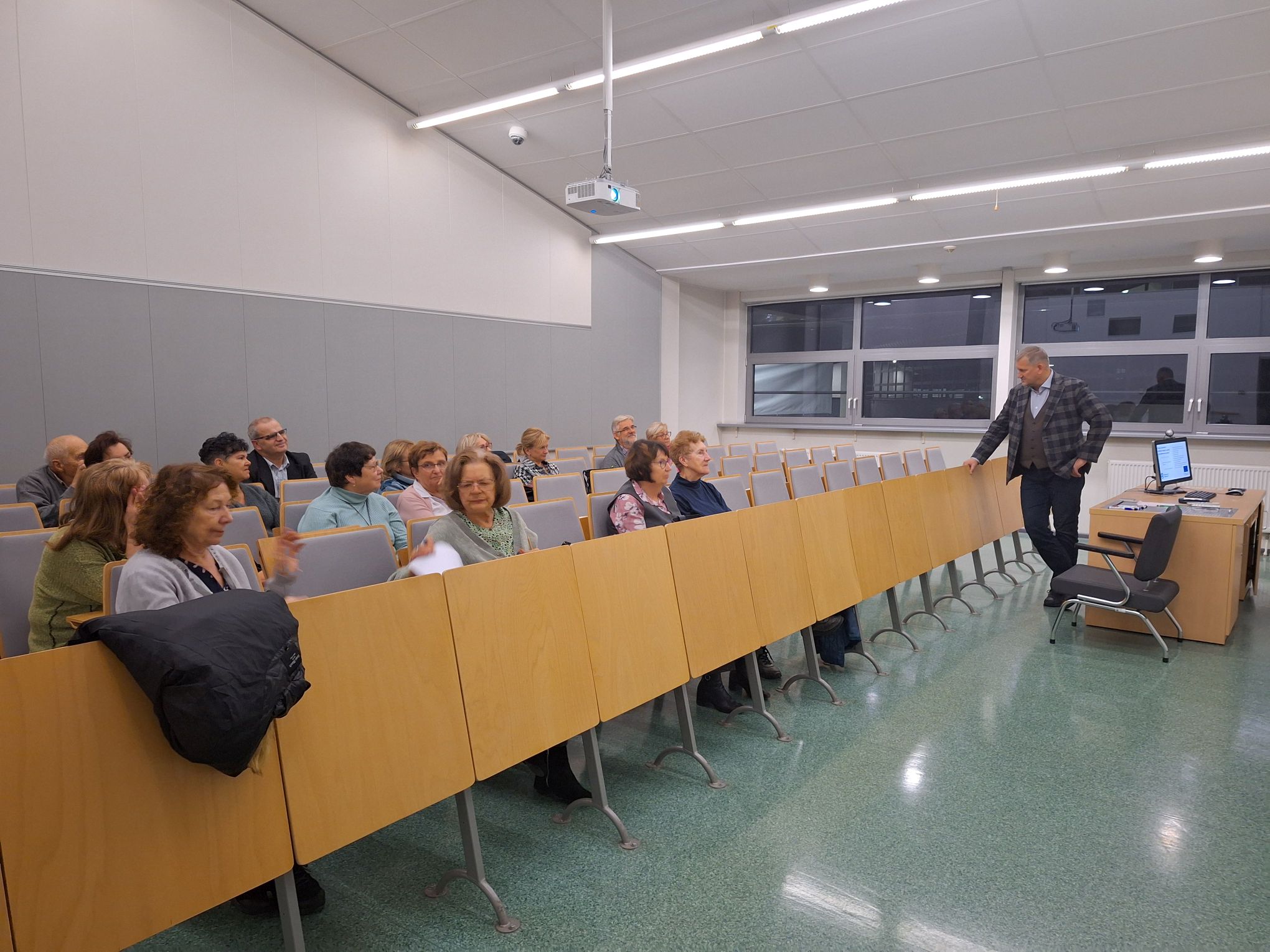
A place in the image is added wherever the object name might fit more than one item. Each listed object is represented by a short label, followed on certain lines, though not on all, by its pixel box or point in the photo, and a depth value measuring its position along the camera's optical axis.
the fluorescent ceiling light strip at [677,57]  5.13
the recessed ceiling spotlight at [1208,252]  7.45
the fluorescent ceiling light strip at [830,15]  4.57
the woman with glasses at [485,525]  2.68
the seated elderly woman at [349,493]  3.38
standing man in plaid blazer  4.84
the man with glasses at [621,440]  6.34
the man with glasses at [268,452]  5.14
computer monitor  5.50
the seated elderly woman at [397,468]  4.44
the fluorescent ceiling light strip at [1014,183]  6.15
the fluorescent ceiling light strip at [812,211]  7.21
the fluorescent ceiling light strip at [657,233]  8.24
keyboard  5.15
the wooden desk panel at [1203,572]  4.31
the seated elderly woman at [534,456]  5.45
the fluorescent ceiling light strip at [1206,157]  5.58
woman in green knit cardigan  2.37
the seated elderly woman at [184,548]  1.92
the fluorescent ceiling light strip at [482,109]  6.17
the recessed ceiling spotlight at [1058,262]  8.27
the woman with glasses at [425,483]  3.76
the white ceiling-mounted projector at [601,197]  5.15
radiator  7.46
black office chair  4.01
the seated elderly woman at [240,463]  4.28
